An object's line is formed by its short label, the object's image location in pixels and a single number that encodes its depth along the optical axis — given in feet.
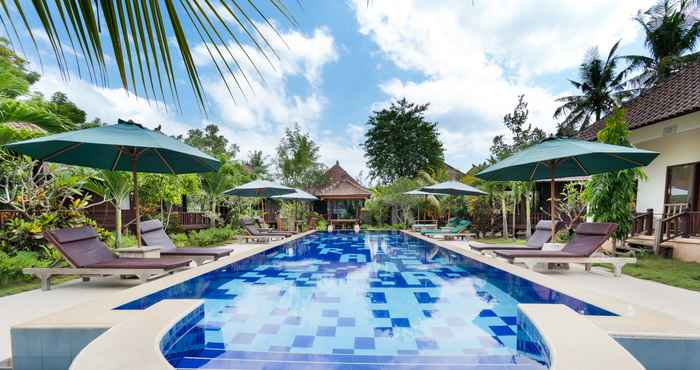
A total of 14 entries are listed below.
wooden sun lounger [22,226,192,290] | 17.74
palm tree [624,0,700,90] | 67.05
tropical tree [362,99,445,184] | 104.32
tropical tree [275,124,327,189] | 82.79
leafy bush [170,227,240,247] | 38.50
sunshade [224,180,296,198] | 41.86
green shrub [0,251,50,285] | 19.22
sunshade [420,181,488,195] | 43.70
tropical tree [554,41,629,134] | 87.39
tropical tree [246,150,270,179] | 98.10
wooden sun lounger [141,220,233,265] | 23.50
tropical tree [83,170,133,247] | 29.63
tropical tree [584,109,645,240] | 27.14
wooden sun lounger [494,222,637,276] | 21.42
